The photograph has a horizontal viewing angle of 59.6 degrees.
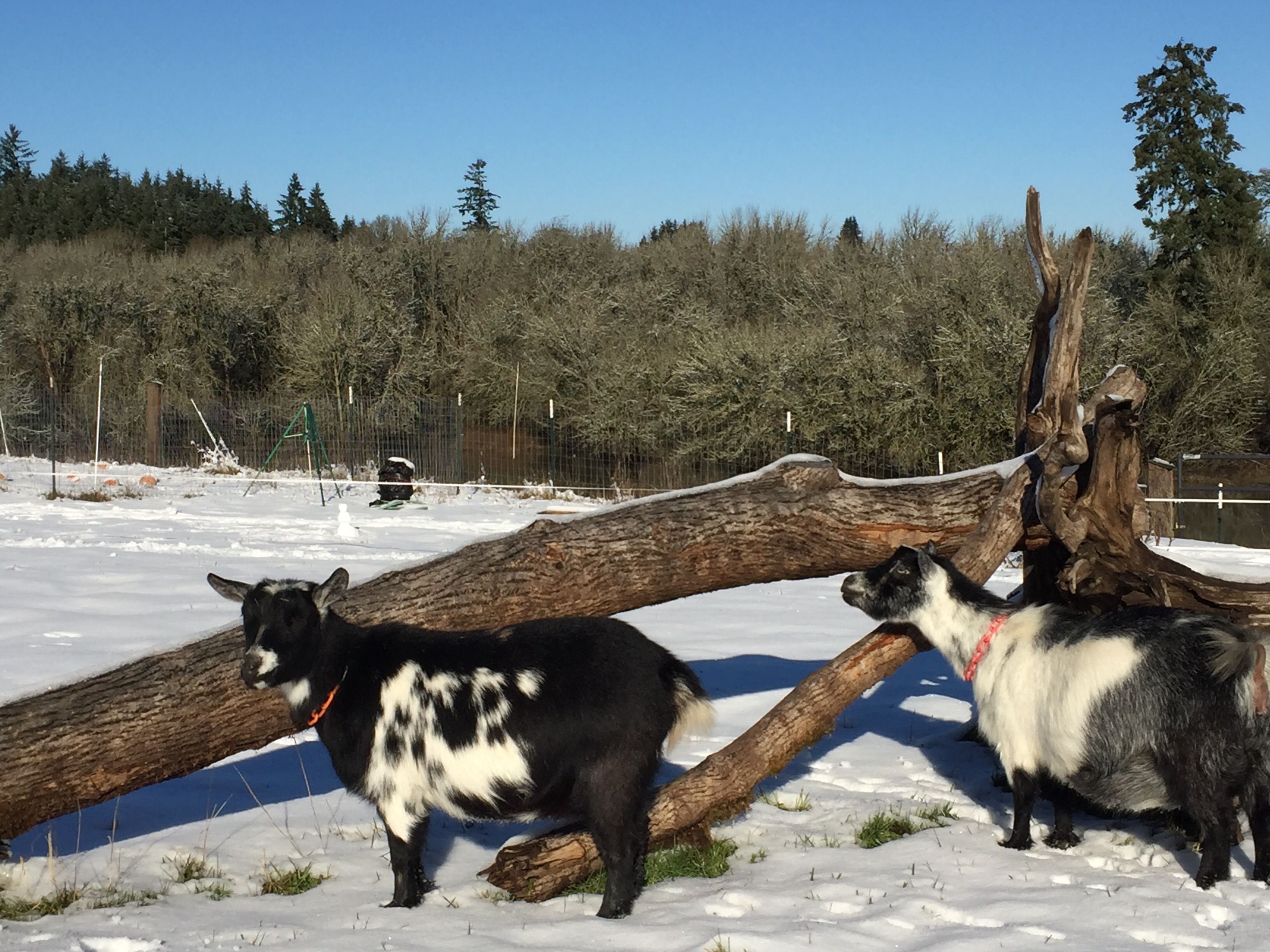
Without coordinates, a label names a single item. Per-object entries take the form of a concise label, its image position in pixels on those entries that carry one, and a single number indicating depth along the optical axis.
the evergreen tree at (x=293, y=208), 77.94
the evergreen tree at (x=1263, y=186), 42.12
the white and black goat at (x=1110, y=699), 4.94
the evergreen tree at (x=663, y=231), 60.06
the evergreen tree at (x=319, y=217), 73.81
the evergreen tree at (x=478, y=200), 74.75
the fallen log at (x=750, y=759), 5.00
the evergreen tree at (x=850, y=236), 44.71
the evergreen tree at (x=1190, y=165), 35.16
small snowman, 17.97
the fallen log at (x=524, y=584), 5.29
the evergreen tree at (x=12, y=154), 98.31
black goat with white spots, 4.77
